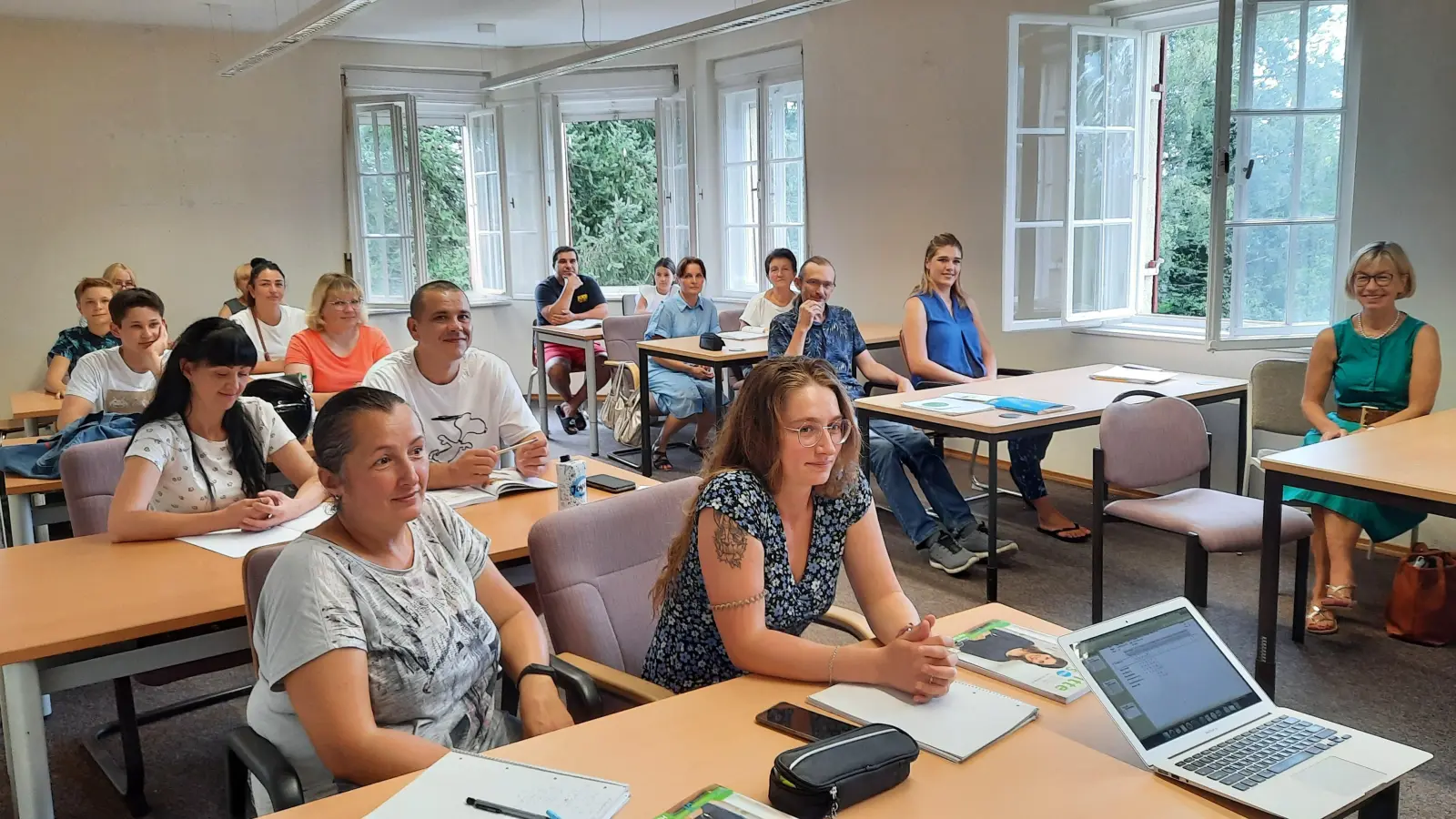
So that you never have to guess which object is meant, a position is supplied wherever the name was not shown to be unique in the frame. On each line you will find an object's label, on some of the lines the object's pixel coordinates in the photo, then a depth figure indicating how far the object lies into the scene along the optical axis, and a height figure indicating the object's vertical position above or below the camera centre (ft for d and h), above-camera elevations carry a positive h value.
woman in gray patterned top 5.42 -2.03
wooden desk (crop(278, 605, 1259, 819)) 4.42 -2.28
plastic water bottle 8.49 -1.87
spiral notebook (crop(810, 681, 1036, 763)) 4.91 -2.25
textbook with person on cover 5.53 -2.25
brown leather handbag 11.60 -3.93
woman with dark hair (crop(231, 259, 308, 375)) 18.03 -1.17
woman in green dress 12.44 -1.86
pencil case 4.28 -2.12
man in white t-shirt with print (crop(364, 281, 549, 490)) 10.38 -1.34
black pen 4.23 -2.20
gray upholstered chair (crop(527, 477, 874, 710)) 6.89 -2.16
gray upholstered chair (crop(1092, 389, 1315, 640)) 11.01 -2.91
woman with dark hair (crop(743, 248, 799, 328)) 21.36 -1.07
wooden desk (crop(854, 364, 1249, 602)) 12.87 -2.15
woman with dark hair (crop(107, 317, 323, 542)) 8.37 -1.65
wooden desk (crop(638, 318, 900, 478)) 18.66 -1.95
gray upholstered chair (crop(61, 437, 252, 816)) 9.00 -2.13
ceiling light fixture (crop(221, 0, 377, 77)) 17.10 +3.74
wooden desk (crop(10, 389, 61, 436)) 15.51 -2.26
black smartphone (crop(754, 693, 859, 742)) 5.00 -2.24
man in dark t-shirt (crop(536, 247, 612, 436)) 25.80 -1.62
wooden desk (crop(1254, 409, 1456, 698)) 9.02 -2.09
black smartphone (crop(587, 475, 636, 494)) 9.13 -2.03
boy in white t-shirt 13.10 -1.47
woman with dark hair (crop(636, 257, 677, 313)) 26.14 -0.95
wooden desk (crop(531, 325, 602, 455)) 22.40 -2.09
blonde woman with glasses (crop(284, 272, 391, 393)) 14.67 -1.27
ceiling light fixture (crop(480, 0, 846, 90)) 17.02 +3.73
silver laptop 4.51 -2.21
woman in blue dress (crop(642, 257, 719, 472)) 21.01 -2.58
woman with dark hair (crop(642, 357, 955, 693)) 6.01 -1.76
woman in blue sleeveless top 16.48 -1.65
